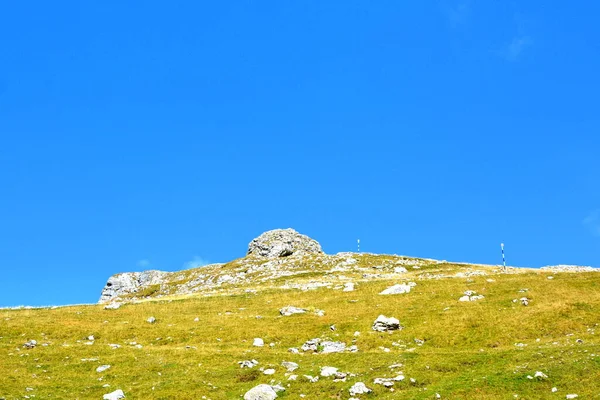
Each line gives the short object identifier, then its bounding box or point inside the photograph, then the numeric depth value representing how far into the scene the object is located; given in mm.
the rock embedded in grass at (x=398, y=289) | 59719
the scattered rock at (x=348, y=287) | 64831
